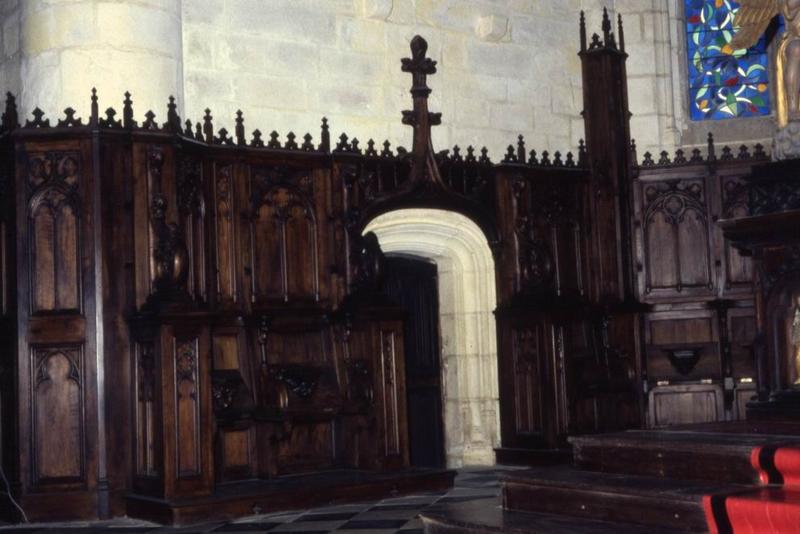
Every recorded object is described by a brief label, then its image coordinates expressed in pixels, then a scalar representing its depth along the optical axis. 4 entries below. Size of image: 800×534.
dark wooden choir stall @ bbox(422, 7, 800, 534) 11.10
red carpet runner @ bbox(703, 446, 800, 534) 4.52
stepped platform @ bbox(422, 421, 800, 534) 4.77
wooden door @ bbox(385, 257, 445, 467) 10.82
